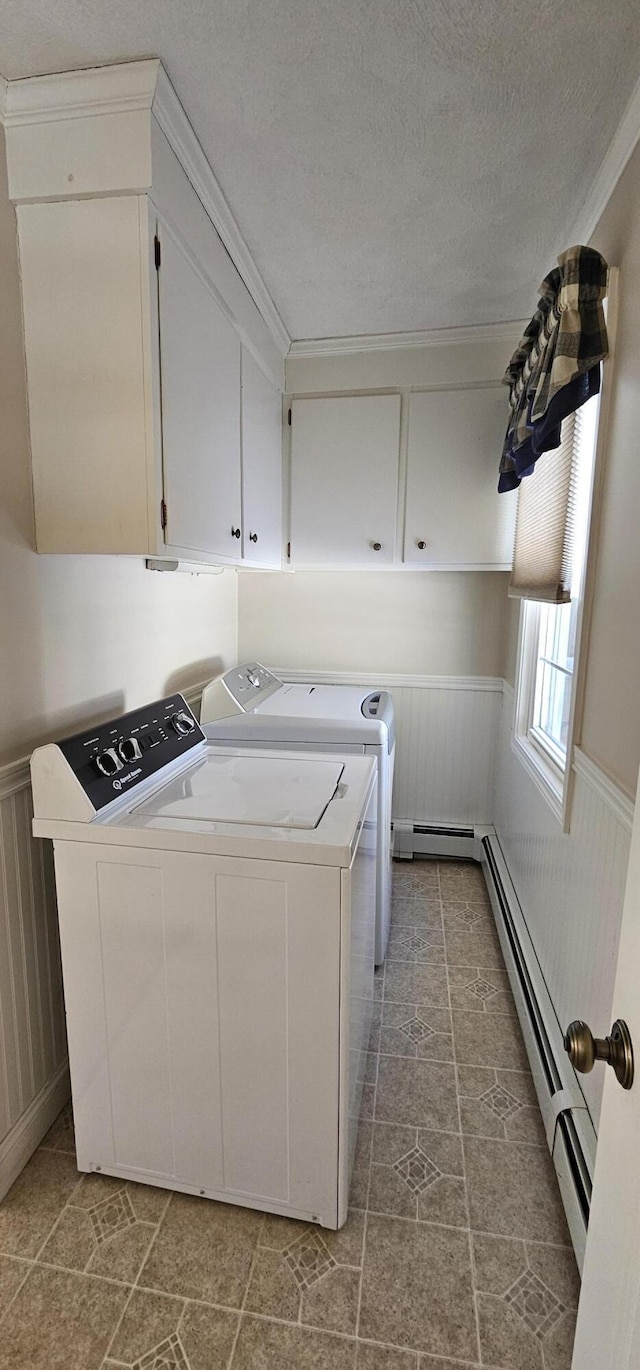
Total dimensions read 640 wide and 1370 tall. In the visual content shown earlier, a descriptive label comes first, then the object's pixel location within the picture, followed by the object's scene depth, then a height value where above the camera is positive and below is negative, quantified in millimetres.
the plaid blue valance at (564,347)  1325 +571
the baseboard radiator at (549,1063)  1234 -1203
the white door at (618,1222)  580 -664
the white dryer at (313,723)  2084 -485
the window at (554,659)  1595 -245
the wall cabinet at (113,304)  1221 +616
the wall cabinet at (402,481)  2467 +457
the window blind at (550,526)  1663 +199
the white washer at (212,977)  1183 -813
